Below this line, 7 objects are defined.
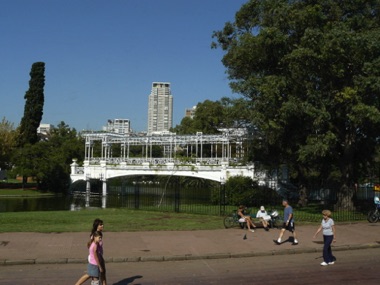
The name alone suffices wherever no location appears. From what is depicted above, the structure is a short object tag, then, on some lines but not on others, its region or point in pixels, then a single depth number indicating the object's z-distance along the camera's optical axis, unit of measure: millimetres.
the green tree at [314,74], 21278
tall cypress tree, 63719
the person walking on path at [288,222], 14836
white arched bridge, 41562
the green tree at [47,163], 57969
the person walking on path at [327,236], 11938
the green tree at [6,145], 58912
